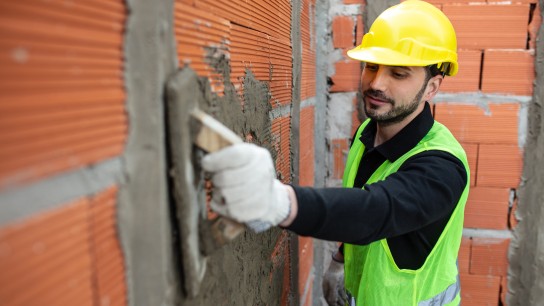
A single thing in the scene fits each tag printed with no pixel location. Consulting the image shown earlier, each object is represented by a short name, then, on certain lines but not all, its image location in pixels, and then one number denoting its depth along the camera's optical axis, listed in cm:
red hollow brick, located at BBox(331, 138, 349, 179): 277
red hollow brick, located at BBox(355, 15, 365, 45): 259
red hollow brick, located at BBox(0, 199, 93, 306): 46
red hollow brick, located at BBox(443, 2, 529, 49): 238
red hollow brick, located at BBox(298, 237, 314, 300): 240
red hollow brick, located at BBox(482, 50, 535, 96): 242
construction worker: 99
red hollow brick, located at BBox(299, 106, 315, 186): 231
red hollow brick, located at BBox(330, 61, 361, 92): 265
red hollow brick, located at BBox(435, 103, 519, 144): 249
